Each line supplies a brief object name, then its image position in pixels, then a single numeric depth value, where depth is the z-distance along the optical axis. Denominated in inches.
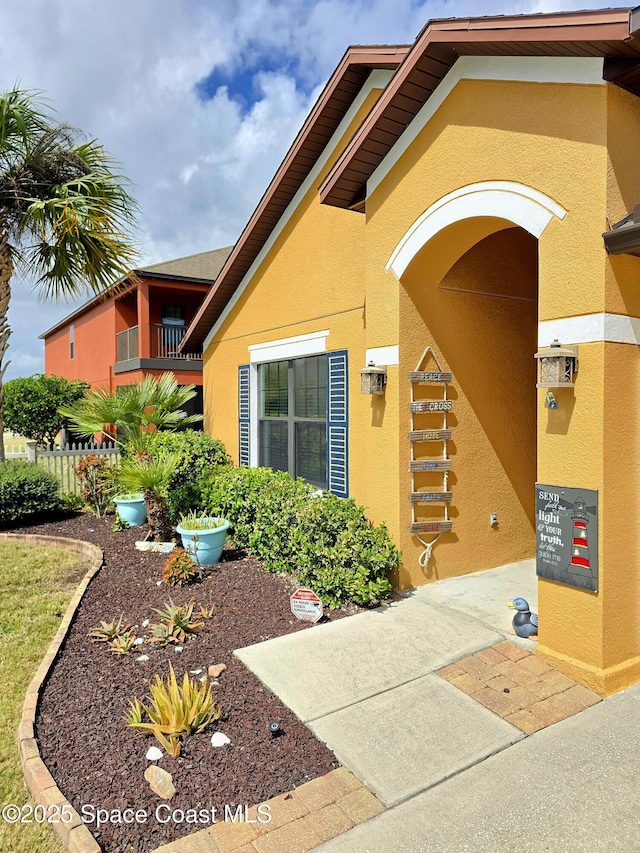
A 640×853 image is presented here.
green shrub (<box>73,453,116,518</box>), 404.2
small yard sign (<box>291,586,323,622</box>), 200.7
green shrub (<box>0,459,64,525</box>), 367.2
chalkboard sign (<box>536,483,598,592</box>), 156.4
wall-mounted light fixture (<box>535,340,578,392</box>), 156.8
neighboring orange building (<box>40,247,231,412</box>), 632.4
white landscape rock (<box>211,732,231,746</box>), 132.3
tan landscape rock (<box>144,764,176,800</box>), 116.4
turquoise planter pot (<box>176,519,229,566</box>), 267.0
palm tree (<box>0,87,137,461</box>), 369.7
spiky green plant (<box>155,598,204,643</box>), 189.3
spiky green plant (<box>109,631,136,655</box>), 179.5
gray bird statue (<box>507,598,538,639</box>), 182.1
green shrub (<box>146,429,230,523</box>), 338.3
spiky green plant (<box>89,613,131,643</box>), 190.9
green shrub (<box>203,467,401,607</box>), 214.4
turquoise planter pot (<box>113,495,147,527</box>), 361.1
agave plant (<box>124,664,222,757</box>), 134.0
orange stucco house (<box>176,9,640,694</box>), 154.8
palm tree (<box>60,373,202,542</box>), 312.8
